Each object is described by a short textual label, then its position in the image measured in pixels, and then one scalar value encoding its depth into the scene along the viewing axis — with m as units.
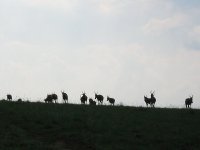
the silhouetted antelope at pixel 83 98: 54.94
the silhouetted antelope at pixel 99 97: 56.50
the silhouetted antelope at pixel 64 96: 55.44
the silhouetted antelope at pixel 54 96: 53.05
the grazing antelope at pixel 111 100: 56.11
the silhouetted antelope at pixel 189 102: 53.25
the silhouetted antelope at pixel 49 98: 52.62
